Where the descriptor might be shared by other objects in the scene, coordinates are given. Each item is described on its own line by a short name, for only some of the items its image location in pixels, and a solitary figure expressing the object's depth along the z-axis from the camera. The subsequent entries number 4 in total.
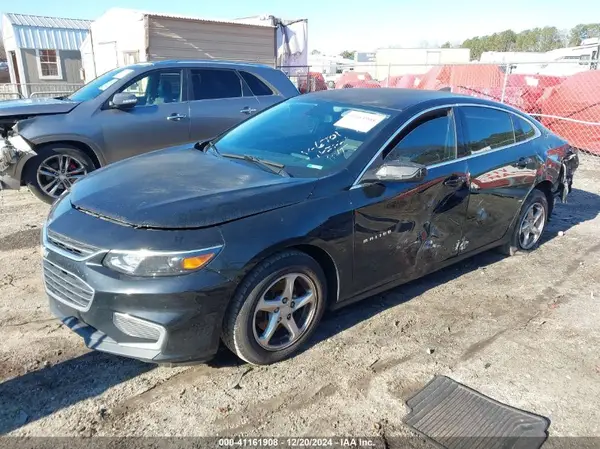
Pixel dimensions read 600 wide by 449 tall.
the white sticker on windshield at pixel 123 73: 6.41
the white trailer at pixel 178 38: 13.51
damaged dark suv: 5.75
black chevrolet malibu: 2.63
